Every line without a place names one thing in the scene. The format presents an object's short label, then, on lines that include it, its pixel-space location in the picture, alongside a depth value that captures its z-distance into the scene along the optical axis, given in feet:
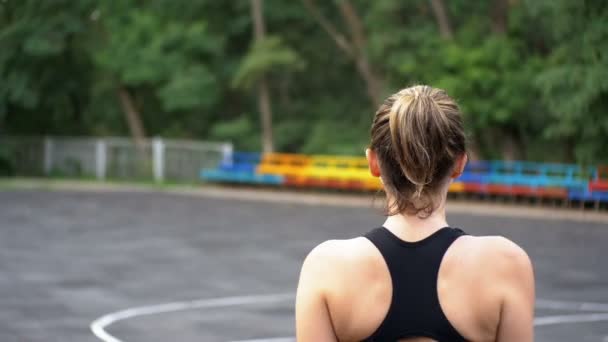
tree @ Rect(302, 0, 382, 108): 116.16
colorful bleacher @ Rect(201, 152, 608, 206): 84.99
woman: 7.46
